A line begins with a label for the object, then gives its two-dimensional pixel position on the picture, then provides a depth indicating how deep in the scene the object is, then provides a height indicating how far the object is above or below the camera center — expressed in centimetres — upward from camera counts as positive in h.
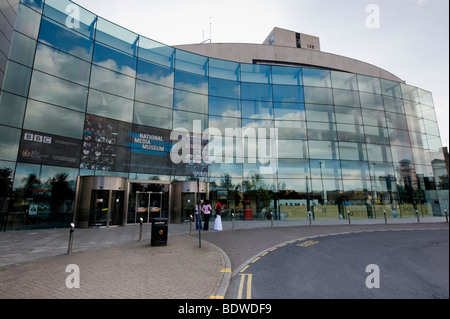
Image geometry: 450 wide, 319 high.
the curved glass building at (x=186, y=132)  1531 +655
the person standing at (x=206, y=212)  1541 -66
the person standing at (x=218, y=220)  1542 -120
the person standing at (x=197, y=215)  1194 -72
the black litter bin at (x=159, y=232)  958 -121
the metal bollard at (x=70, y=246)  818 -151
